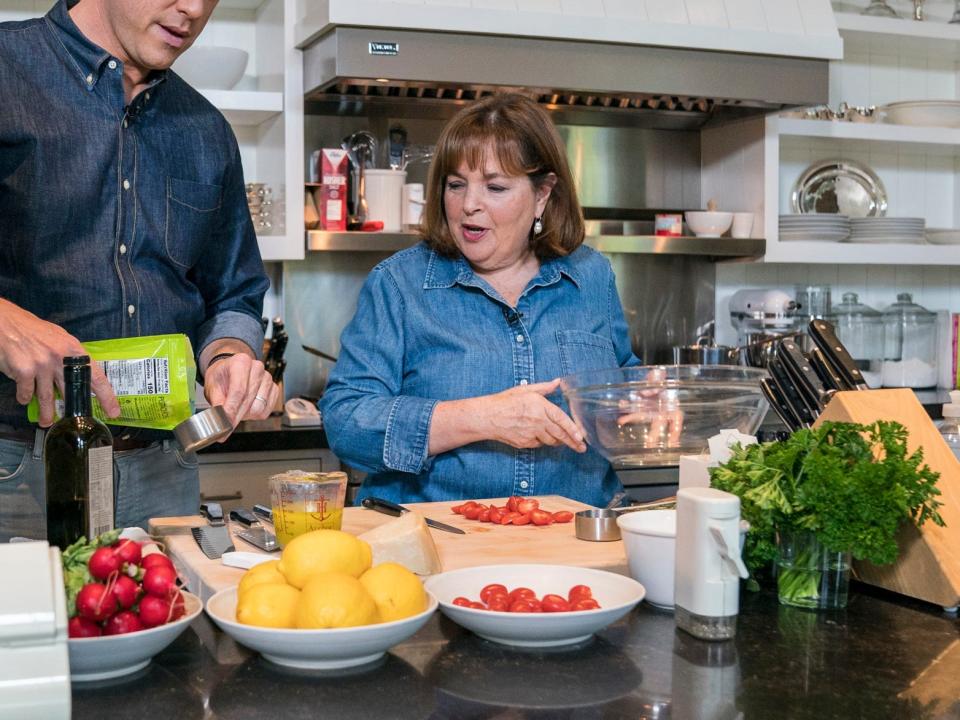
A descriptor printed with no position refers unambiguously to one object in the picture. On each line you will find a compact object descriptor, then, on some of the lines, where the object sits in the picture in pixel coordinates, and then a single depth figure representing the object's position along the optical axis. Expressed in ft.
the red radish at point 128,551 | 3.71
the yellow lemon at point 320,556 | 3.87
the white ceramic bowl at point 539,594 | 3.83
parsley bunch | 4.33
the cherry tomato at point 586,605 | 3.98
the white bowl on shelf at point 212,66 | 10.65
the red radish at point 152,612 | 3.67
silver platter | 13.99
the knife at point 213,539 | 4.92
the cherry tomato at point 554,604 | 3.98
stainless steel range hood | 10.09
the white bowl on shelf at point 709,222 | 12.41
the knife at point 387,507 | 5.75
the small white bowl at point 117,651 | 3.51
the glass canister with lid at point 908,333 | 14.19
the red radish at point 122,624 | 3.62
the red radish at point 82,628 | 3.57
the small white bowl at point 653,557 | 4.44
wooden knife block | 4.60
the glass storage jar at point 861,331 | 13.96
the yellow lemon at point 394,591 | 3.76
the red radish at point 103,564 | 3.66
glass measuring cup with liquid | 4.99
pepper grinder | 4.01
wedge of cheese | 4.58
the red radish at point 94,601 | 3.56
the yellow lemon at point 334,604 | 3.62
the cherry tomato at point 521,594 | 4.10
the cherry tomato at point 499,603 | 4.05
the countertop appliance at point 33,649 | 3.06
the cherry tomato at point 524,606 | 3.97
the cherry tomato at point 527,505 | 5.83
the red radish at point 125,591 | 3.63
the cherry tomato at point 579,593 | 4.12
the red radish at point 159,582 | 3.73
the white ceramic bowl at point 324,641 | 3.57
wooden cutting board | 4.73
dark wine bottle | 4.44
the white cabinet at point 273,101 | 10.87
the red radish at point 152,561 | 3.80
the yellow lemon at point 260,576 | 3.86
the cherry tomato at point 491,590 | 4.16
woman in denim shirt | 6.66
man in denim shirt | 6.24
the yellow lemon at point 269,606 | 3.70
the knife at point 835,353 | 5.36
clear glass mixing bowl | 5.67
